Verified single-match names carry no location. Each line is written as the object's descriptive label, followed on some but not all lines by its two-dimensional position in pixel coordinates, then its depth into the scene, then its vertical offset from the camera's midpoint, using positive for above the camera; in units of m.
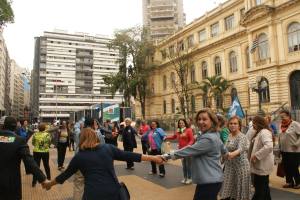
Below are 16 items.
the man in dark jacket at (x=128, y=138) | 11.91 -0.74
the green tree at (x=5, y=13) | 21.36 +7.49
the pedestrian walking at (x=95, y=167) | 3.39 -0.53
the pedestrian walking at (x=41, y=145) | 9.17 -0.74
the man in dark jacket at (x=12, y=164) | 3.88 -0.55
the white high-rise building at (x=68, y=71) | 95.75 +15.67
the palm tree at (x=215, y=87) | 35.75 +3.52
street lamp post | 30.77 +3.22
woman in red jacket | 8.69 -0.62
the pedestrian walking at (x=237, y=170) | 5.52 -0.96
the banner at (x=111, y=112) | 26.81 +0.60
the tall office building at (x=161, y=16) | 82.50 +27.76
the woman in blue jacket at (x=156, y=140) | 10.05 -0.70
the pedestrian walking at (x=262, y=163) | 5.38 -0.81
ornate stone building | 29.05 +7.44
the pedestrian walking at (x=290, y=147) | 7.57 -0.76
